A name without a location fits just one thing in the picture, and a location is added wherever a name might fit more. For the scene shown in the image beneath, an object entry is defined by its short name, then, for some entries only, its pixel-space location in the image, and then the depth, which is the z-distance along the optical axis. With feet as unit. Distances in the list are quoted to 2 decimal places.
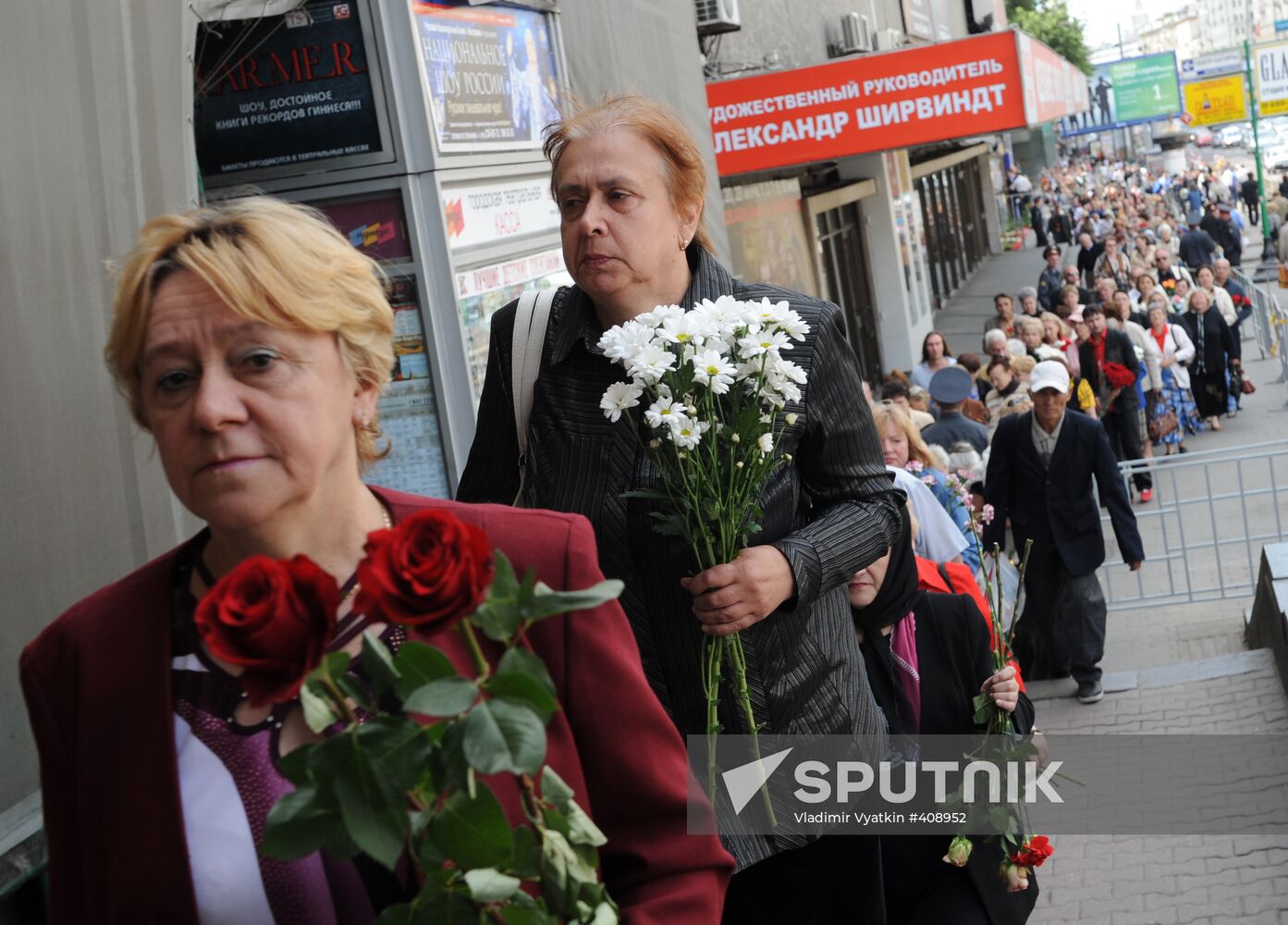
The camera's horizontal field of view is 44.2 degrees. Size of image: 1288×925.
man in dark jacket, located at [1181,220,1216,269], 85.66
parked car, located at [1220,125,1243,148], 343.87
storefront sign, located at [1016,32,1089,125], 46.37
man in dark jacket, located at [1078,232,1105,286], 88.28
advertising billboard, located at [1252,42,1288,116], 111.14
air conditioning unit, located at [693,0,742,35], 46.73
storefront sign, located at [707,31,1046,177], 44.65
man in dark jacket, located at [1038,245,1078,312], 69.77
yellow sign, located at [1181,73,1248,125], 150.20
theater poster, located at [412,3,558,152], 20.34
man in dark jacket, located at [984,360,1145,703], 29.12
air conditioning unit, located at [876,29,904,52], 76.38
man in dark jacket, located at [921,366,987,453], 34.24
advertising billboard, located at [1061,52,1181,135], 172.04
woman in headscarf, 11.66
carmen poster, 19.48
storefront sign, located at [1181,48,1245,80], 173.37
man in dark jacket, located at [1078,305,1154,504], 45.55
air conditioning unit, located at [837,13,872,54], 68.95
